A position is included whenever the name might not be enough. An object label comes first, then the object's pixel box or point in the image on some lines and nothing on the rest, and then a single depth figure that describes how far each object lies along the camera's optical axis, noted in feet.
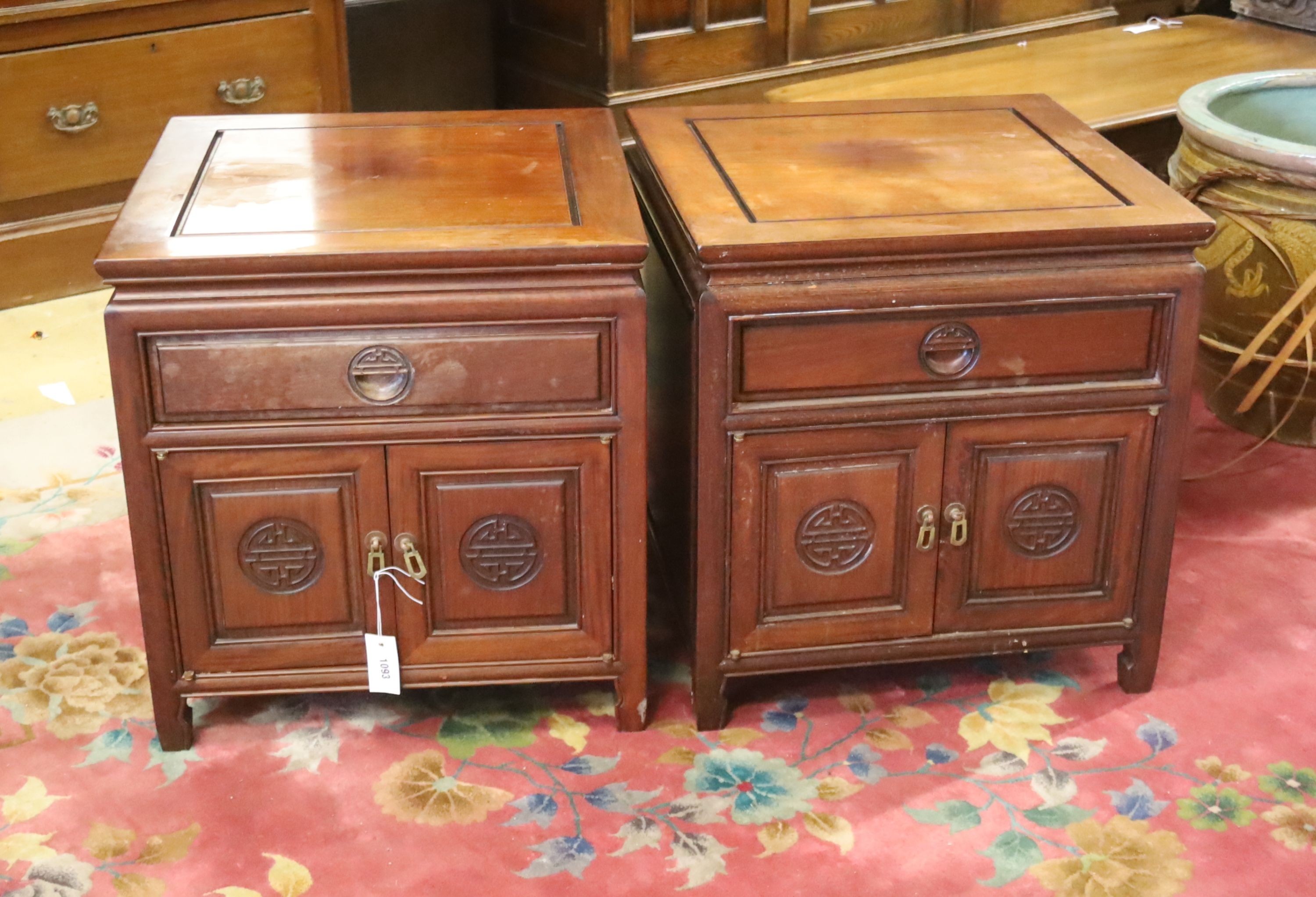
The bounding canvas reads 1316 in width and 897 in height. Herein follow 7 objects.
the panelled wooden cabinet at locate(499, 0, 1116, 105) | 10.70
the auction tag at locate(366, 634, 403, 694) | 5.83
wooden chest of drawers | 9.57
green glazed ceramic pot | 7.64
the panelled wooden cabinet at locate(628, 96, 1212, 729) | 5.49
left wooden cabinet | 5.23
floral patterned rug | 5.43
